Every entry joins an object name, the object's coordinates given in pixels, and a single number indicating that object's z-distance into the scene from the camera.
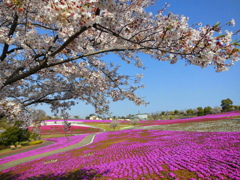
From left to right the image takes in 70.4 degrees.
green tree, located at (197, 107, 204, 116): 78.26
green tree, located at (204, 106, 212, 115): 79.38
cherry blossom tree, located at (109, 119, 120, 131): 47.76
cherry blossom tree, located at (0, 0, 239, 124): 2.73
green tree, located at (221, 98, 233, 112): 74.34
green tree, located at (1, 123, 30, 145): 30.98
